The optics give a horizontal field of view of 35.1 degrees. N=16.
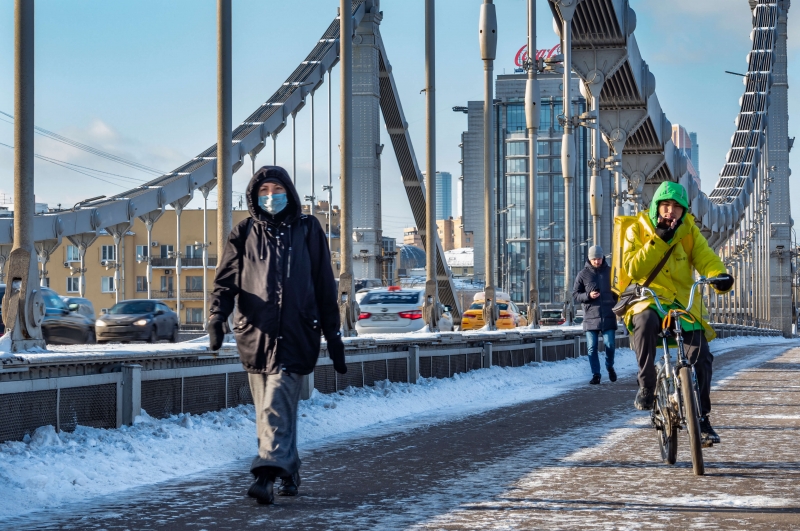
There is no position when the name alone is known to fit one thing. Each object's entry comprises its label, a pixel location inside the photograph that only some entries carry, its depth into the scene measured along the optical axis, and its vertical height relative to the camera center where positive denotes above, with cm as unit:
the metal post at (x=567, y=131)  3753 +519
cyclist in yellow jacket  775 +24
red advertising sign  15182 +3061
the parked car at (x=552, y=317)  7406 -78
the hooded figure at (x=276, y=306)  656 +2
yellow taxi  4031 -38
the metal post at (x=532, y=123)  3488 +514
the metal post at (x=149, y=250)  5837 +287
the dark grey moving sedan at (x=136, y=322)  3016 -26
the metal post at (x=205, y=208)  5874 +479
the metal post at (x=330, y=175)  5850 +637
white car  2852 -17
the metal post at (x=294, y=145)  5926 +772
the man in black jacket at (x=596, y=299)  1669 +7
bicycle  717 -56
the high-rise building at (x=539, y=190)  14325 +1342
